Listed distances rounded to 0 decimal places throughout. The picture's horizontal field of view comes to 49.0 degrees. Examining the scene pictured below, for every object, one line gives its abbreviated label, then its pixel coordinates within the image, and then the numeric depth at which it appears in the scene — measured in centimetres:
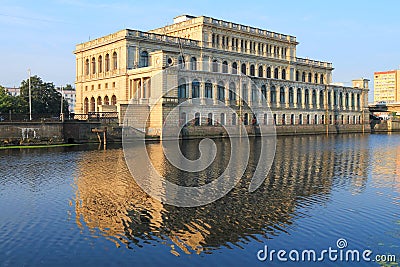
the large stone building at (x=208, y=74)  7838
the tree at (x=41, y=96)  9462
